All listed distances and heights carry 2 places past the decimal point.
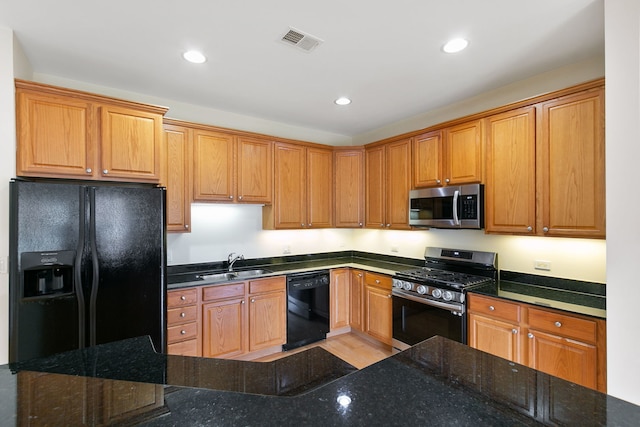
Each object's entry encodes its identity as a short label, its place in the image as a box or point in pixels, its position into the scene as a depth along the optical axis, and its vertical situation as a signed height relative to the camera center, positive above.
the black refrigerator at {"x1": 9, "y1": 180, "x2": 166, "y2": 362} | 1.94 -0.36
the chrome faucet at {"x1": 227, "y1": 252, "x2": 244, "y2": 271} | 3.56 -0.53
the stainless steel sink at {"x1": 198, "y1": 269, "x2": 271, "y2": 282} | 3.31 -0.69
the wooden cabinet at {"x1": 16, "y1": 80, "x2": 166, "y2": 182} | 2.09 +0.59
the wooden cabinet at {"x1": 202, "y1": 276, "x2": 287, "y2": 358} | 2.93 -1.07
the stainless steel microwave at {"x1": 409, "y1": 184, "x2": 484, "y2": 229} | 2.80 +0.06
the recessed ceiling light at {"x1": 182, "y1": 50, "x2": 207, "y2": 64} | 2.24 +1.19
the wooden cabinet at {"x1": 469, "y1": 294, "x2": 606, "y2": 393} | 1.95 -0.91
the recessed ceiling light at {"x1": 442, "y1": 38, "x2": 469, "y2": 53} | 2.09 +1.18
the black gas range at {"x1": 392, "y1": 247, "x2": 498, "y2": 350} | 2.70 -0.76
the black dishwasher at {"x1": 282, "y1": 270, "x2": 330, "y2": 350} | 3.44 -1.10
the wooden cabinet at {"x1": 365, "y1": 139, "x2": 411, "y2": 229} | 3.53 +0.35
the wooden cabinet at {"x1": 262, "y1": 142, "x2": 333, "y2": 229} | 3.66 +0.31
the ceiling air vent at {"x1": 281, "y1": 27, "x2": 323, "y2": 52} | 2.01 +1.19
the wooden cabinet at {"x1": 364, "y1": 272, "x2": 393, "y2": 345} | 3.40 -1.08
